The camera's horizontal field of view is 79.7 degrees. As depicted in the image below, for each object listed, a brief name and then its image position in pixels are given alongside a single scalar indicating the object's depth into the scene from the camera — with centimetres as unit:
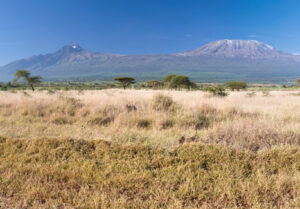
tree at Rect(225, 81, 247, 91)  4808
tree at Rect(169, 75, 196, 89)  3922
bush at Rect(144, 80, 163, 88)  4153
